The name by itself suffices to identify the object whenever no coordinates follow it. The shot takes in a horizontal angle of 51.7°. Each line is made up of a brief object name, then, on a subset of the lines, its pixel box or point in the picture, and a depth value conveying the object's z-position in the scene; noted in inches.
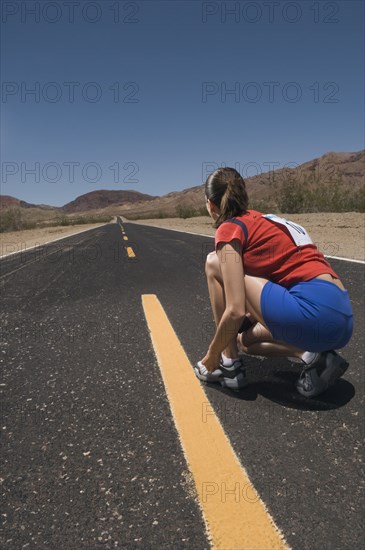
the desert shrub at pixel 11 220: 1462.4
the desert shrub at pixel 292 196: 1141.1
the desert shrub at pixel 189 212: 2052.2
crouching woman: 84.0
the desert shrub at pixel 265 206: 1274.9
